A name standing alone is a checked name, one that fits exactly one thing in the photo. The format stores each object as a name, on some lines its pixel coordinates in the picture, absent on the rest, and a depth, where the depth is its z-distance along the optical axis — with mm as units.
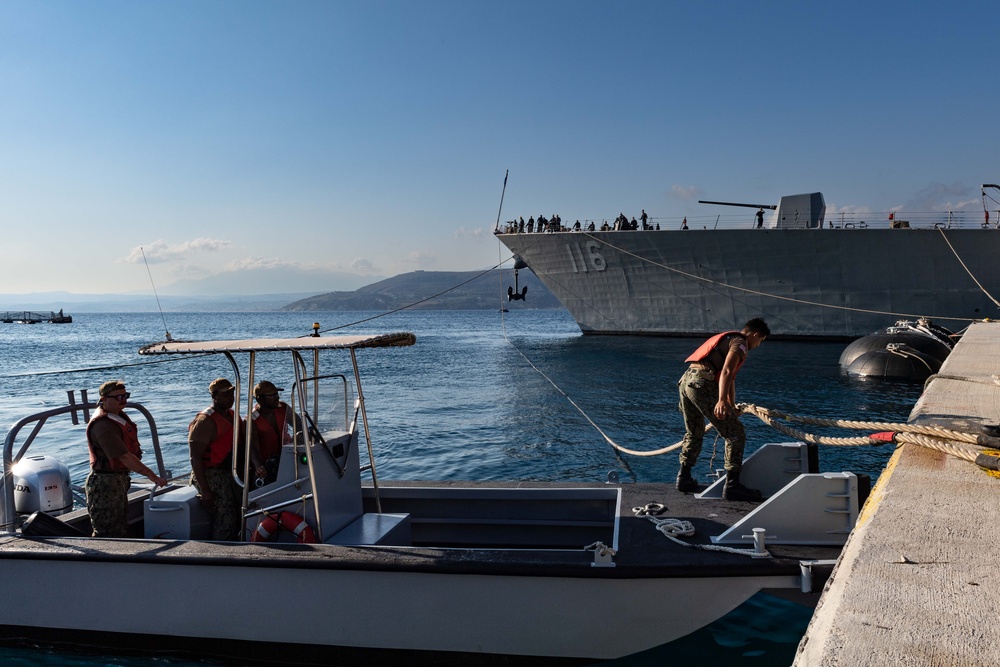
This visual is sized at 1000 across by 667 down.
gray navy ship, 32312
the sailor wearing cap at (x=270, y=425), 5668
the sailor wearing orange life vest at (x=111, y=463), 5504
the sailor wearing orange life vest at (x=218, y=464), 5473
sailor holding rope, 5980
